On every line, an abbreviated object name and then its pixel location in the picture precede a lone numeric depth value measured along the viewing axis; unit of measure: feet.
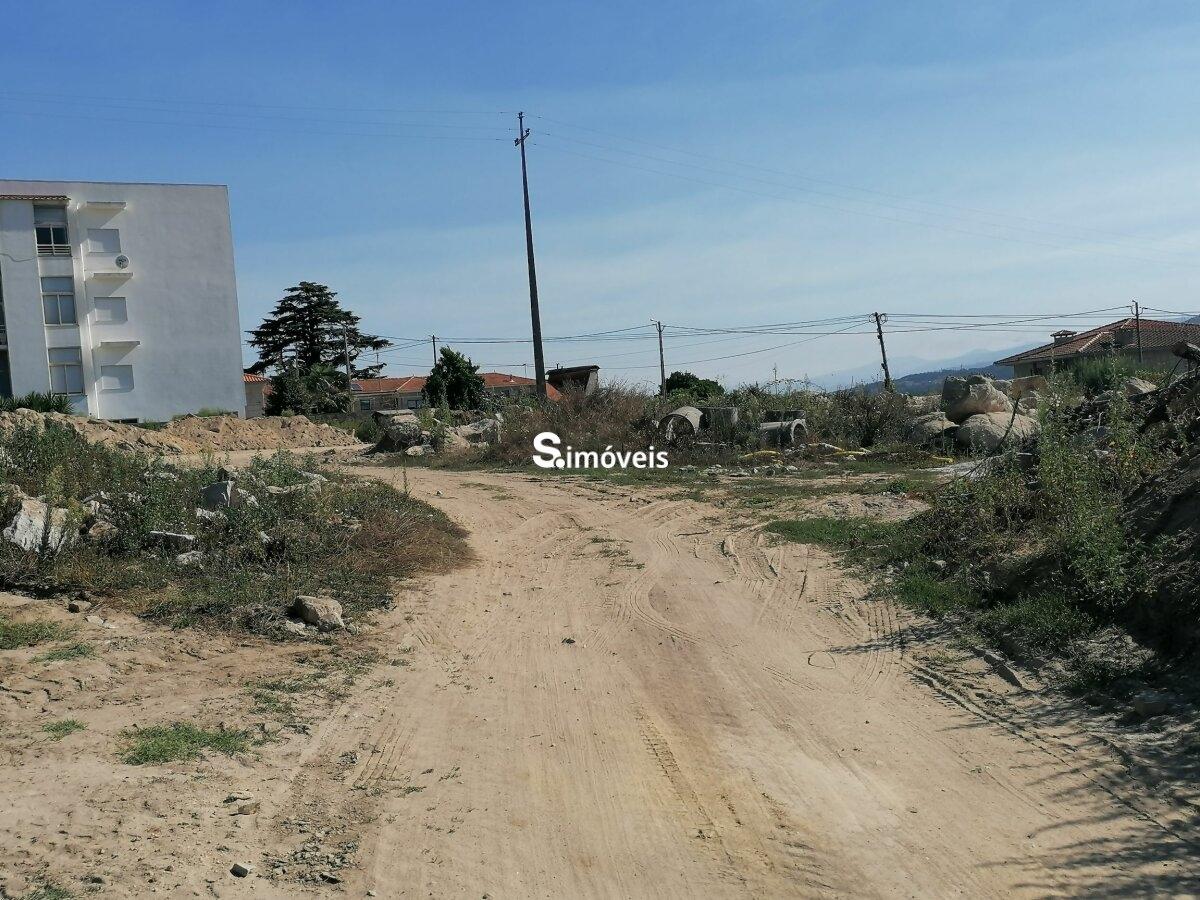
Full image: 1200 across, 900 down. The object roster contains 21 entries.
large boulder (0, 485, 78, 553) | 29.32
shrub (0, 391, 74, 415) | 127.86
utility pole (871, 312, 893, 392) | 171.66
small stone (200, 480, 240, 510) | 35.01
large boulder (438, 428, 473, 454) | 83.84
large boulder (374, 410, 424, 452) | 88.22
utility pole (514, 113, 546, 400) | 128.26
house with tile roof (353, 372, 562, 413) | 244.44
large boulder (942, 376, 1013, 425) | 77.05
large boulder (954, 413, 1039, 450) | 67.21
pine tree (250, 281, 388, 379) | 223.71
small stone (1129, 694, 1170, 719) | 19.89
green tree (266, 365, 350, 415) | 180.96
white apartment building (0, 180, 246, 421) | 155.33
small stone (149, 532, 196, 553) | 31.94
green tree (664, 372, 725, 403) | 150.51
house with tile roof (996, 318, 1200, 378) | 160.56
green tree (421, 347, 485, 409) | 168.66
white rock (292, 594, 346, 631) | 27.86
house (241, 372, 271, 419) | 204.03
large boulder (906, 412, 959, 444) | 73.51
